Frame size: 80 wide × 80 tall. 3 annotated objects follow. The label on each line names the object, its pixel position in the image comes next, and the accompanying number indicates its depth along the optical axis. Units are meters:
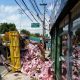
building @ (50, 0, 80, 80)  1.73
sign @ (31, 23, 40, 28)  16.78
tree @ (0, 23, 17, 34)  33.49
